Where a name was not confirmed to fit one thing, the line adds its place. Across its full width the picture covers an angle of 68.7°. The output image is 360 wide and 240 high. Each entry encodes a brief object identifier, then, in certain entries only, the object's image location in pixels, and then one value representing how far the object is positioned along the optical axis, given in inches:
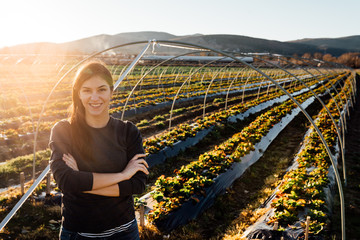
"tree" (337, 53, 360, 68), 3562.3
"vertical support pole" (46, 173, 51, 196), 248.7
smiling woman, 77.7
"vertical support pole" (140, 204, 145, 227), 193.2
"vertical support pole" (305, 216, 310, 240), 164.5
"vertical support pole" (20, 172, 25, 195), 249.1
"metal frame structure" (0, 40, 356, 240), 128.8
